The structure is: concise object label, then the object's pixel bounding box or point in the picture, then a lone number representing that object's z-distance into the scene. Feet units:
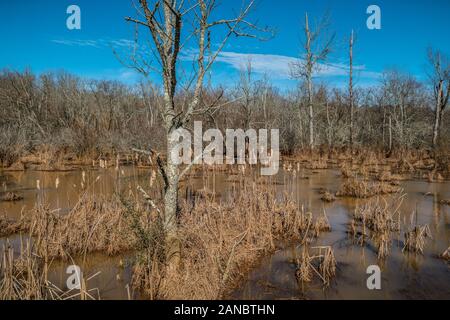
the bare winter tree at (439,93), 57.06
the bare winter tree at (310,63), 61.31
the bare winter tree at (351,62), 62.85
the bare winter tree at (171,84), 11.68
